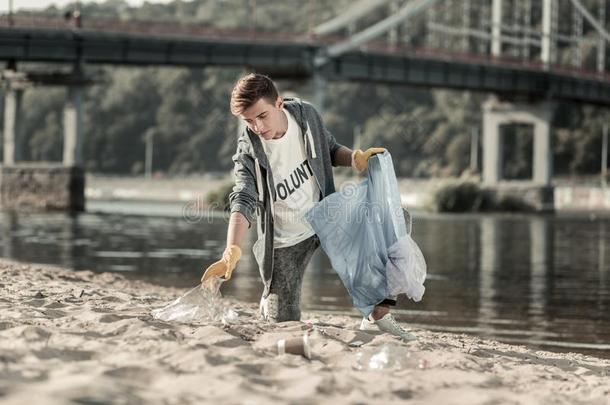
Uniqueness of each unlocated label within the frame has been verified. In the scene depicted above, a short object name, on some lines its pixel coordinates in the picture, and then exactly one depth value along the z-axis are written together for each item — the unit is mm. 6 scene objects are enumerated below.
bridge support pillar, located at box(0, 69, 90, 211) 49000
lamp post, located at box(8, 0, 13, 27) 46500
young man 6062
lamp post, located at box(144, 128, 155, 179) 96312
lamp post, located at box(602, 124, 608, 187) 75388
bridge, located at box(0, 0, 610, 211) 48906
